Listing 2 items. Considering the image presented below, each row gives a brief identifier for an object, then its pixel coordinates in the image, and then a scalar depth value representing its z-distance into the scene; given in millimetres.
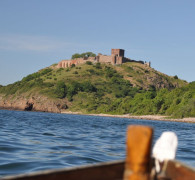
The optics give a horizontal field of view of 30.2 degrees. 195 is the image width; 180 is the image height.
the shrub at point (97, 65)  191062
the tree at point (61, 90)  157400
